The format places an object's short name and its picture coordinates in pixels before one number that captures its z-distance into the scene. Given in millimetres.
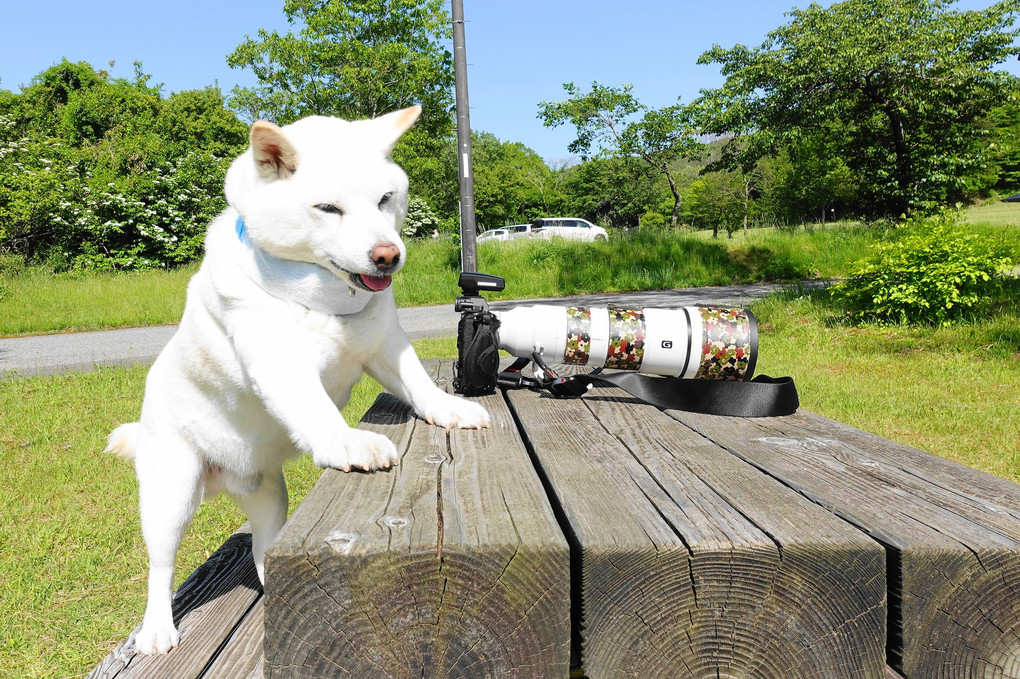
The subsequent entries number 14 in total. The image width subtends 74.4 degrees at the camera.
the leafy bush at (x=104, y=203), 15906
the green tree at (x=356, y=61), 17984
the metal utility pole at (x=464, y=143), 8203
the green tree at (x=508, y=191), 44875
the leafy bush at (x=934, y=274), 6625
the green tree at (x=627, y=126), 20828
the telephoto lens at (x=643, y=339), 1813
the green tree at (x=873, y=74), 11797
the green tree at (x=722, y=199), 43750
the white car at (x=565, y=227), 22675
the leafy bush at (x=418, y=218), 24547
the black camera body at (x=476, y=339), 1858
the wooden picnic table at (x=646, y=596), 853
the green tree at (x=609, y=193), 42281
